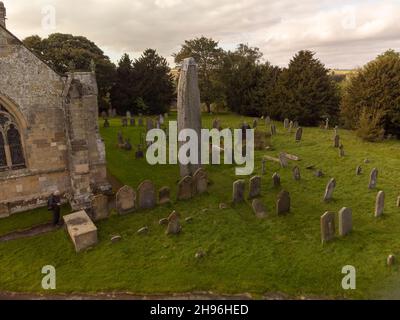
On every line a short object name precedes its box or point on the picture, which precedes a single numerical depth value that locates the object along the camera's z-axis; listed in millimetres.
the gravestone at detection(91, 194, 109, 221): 10930
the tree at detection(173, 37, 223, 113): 36781
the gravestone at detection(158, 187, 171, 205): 12305
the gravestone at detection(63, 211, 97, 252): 9352
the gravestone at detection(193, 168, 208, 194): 13125
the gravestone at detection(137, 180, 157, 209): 11742
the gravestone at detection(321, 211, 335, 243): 9227
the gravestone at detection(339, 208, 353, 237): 9453
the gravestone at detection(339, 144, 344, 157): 17952
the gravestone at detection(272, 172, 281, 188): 13844
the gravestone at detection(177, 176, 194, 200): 12594
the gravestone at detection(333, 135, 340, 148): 19636
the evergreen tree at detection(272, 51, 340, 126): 28469
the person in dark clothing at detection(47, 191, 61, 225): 10789
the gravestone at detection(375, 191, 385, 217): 10547
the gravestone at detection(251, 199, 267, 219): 11133
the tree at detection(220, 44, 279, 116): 33125
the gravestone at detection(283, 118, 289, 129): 26422
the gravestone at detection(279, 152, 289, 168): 16453
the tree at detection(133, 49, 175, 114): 35906
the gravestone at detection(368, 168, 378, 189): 13172
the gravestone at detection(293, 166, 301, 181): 14555
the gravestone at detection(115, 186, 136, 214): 11414
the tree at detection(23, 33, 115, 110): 32375
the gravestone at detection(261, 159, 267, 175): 15841
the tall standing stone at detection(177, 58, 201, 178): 13648
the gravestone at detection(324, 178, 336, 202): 12180
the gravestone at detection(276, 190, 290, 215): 11073
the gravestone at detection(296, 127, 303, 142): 21984
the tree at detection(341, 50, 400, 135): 21641
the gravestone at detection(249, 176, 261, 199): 12703
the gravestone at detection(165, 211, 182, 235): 10023
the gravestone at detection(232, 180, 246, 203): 12223
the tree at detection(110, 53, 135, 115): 35562
